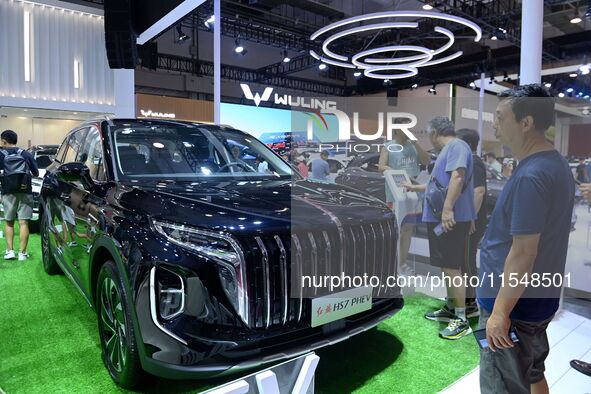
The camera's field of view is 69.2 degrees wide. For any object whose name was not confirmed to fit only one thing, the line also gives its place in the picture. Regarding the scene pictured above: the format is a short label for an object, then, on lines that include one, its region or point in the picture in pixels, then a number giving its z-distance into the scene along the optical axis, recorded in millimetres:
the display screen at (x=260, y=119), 10820
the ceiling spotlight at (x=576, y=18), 10566
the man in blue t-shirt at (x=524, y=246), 1417
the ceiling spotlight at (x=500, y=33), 10578
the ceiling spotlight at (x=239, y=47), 11492
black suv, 1771
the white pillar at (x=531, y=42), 3234
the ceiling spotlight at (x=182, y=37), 10844
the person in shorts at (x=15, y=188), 4398
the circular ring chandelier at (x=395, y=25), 7379
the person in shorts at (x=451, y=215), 2943
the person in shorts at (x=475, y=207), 3293
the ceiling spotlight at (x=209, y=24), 10099
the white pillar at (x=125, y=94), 10531
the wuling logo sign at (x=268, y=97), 14109
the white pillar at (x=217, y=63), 6191
